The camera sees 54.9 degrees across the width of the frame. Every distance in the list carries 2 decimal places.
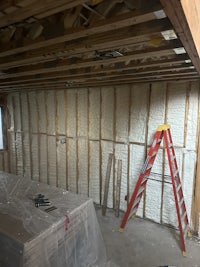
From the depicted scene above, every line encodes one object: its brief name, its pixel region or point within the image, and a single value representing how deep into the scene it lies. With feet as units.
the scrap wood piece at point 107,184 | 12.97
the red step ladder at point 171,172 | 9.78
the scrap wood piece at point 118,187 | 12.67
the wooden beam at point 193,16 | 2.71
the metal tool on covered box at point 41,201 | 8.25
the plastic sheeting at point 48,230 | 5.92
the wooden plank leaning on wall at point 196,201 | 10.14
